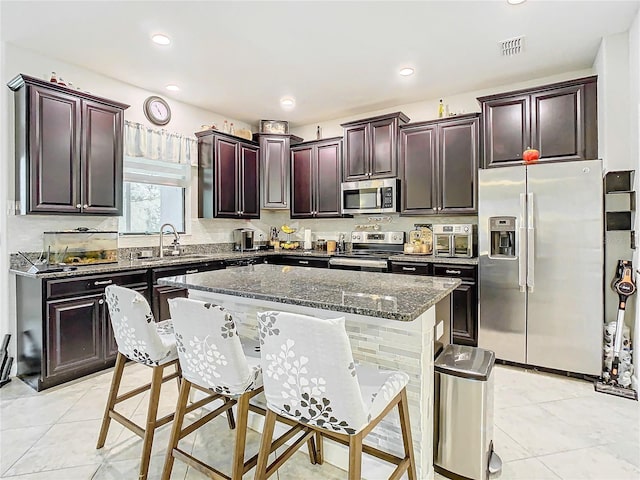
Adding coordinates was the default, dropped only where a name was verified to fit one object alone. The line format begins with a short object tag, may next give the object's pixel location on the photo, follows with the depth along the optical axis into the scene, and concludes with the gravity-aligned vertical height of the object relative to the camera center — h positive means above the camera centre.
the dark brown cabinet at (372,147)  4.42 +1.19
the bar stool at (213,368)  1.49 -0.56
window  4.10 +0.56
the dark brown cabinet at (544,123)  3.30 +1.13
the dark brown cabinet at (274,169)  5.24 +1.04
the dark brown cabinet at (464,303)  3.61 -0.66
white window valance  3.99 +1.13
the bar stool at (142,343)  1.79 -0.55
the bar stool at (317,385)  1.23 -0.53
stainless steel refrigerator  3.03 -0.23
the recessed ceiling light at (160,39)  2.99 +1.70
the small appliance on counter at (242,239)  5.17 +0.00
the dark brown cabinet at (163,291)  3.53 -0.52
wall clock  4.16 +1.54
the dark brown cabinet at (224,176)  4.61 +0.85
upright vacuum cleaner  2.87 -0.68
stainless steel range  4.24 -0.17
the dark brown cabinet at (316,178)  5.00 +0.88
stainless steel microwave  4.41 +0.55
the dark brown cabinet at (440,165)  3.94 +0.85
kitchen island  1.62 -0.41
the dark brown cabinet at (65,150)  3.01 +0.82
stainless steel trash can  1.73 -0.89
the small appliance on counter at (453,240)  3.89 -0.01
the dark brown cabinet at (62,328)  2.86 -0.74
